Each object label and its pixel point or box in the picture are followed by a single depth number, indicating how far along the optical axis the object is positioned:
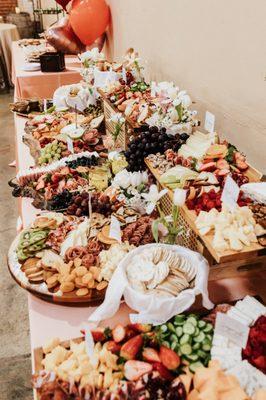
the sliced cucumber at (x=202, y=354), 1.27
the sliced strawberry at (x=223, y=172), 1.67
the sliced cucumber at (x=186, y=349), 1.27
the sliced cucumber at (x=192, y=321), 1.36
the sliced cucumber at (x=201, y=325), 1.35
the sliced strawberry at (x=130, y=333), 1.33
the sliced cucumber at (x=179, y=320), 1.37
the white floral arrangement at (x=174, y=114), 2.10
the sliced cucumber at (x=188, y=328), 1.33
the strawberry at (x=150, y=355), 1.25
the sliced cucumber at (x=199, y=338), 1.31
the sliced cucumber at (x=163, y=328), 1.34
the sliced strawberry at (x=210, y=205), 1.52
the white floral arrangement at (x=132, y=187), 2.06
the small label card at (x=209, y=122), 1.93
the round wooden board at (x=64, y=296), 1.57
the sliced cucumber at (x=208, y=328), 1.34
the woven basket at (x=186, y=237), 1.63
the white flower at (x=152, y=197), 1.65
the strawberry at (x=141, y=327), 1.36
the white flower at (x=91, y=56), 3.57
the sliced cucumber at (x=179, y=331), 1.33
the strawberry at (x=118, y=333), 1.33
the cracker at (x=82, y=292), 1.56
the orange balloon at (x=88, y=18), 4.65
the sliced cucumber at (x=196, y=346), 1.29
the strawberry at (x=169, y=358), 1.23
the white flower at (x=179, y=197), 1.49
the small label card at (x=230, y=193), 1.48
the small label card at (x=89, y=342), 1.28
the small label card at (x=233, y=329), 1.22
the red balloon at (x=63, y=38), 4.89
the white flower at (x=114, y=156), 2.41
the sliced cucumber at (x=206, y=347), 1.28
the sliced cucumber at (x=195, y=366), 1.23
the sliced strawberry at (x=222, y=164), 1.71
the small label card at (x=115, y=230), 1.69
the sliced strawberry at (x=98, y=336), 1.36
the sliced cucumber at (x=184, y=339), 1.31
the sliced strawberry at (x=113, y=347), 1.29
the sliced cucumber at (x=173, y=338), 1.32
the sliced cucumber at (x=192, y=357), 1.25
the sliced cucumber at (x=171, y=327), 1.35
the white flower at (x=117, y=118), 2.41
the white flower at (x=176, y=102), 2.09
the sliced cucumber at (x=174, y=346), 1.29
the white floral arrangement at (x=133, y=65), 3.02
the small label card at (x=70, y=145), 2.78
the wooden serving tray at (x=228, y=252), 1.32
